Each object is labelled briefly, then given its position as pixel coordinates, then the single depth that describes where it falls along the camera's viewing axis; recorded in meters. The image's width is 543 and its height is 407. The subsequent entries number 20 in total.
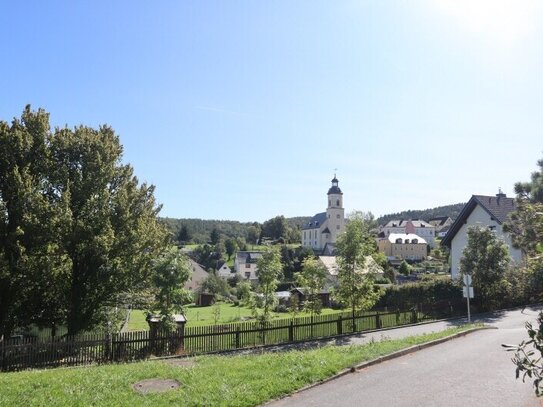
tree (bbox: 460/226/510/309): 29.38
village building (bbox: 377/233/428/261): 117.81
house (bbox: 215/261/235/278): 101.63
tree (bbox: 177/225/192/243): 155.50
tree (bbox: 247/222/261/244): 159.14
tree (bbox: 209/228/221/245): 141.75
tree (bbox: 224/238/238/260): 131.25
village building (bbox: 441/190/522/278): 38.97
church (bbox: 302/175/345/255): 124.25
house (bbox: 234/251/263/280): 104.94
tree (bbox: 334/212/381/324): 24.41
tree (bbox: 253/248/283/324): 23.56
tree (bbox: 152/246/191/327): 19.92
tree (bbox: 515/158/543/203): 16.50
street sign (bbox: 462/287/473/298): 23.70
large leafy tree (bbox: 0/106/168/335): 17.72
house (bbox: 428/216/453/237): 165.62
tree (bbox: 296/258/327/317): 25.91
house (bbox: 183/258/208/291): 82.19
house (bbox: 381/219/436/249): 141.93
